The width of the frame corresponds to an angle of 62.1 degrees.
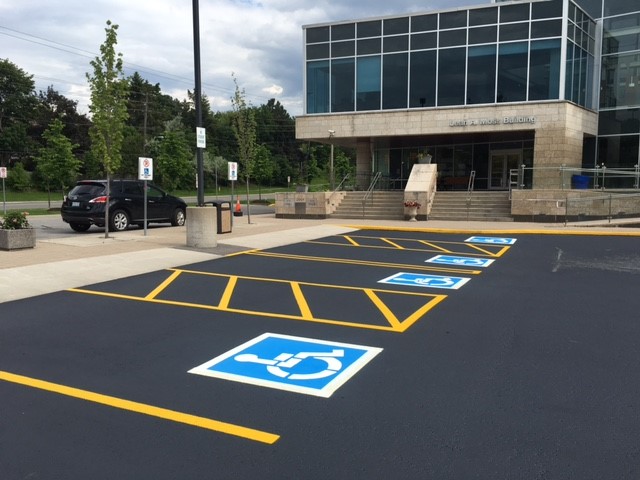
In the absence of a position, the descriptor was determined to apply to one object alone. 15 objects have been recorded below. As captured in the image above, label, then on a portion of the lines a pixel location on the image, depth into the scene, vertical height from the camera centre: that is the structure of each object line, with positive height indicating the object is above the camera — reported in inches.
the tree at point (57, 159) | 1360.7 +83.4
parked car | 689.0 -17.1
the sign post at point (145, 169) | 604.1 +26.6
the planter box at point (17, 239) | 487.8 -44.1
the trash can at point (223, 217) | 658.2 -30.9
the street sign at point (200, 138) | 518.9 +53.4
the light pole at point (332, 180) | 1111.0 +28.0
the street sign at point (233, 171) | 804.4 +33.1
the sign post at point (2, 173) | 1116.5 +38.0
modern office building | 987.9 +216.3
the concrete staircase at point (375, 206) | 986.7 -24.5
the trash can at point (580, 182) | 917.2 +22.8
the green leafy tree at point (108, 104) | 573.9 +95.8
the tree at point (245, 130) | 928.3 +110.3
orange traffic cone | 1100.6 -40.2
